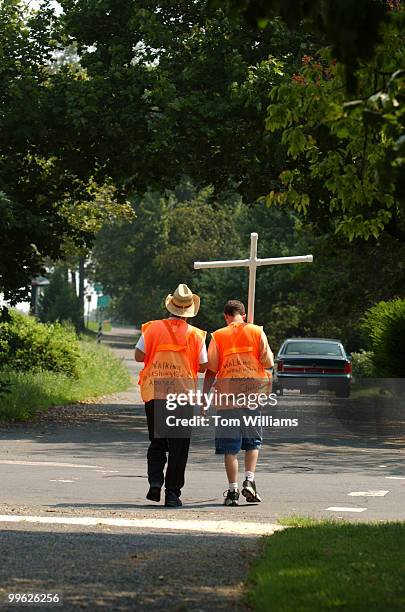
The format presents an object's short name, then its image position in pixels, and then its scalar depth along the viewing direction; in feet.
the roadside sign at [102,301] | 344.16
